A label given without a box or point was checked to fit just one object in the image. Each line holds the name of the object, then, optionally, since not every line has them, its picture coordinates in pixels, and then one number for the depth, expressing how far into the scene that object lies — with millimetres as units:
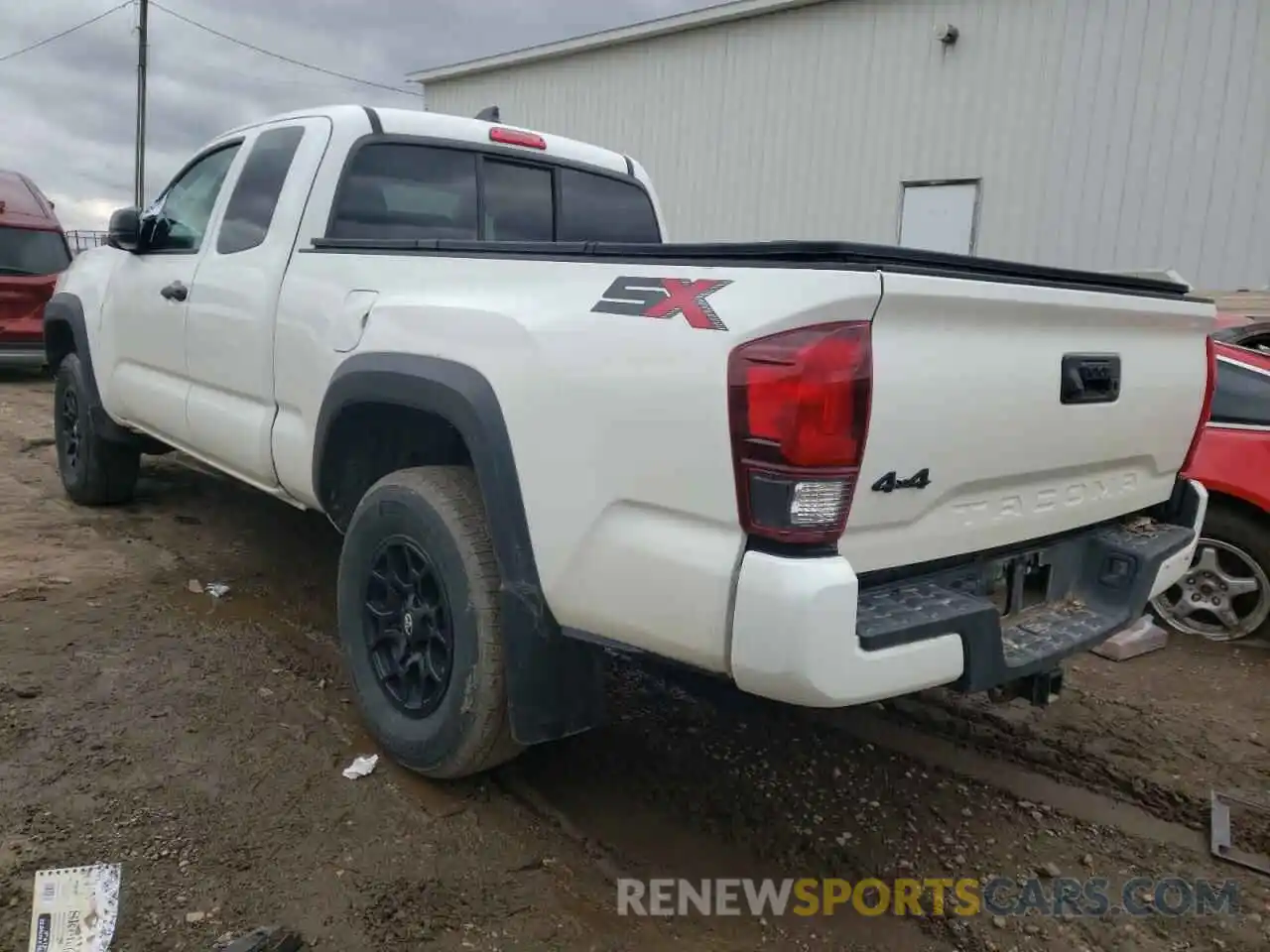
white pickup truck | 1916
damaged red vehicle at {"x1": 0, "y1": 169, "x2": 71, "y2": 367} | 11312
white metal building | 9164
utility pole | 23109
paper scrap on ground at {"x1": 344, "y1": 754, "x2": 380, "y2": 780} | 2936
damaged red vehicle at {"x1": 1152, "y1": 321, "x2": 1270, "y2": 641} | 4395
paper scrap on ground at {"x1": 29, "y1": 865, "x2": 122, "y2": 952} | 2189
